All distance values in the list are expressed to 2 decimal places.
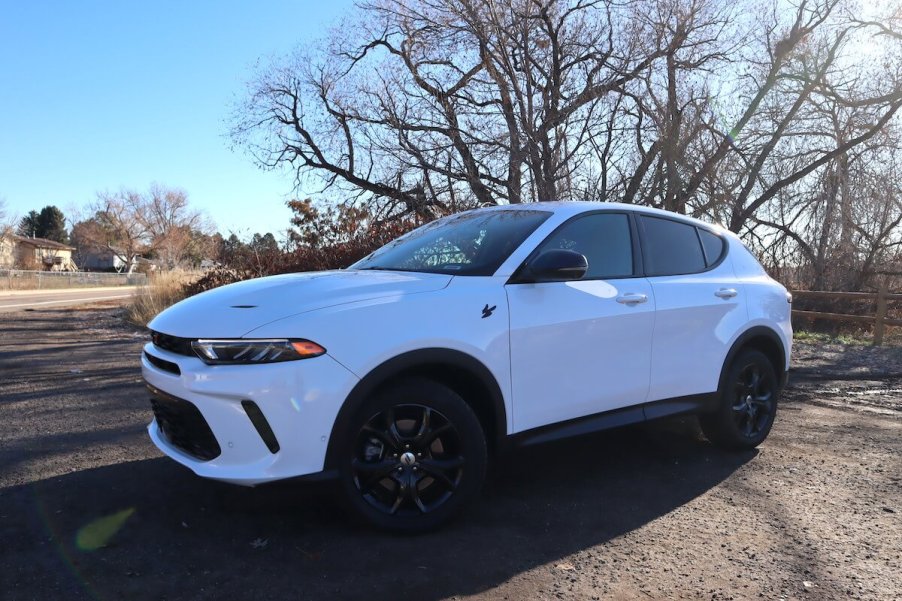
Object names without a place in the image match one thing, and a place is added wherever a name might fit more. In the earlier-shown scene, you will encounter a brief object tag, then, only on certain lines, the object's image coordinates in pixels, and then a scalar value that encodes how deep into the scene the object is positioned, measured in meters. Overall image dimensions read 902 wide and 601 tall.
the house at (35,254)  61.04
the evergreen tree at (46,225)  90.44
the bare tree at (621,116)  14.48
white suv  2.90
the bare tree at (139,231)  80.44
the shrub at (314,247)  12.20
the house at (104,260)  83.38
